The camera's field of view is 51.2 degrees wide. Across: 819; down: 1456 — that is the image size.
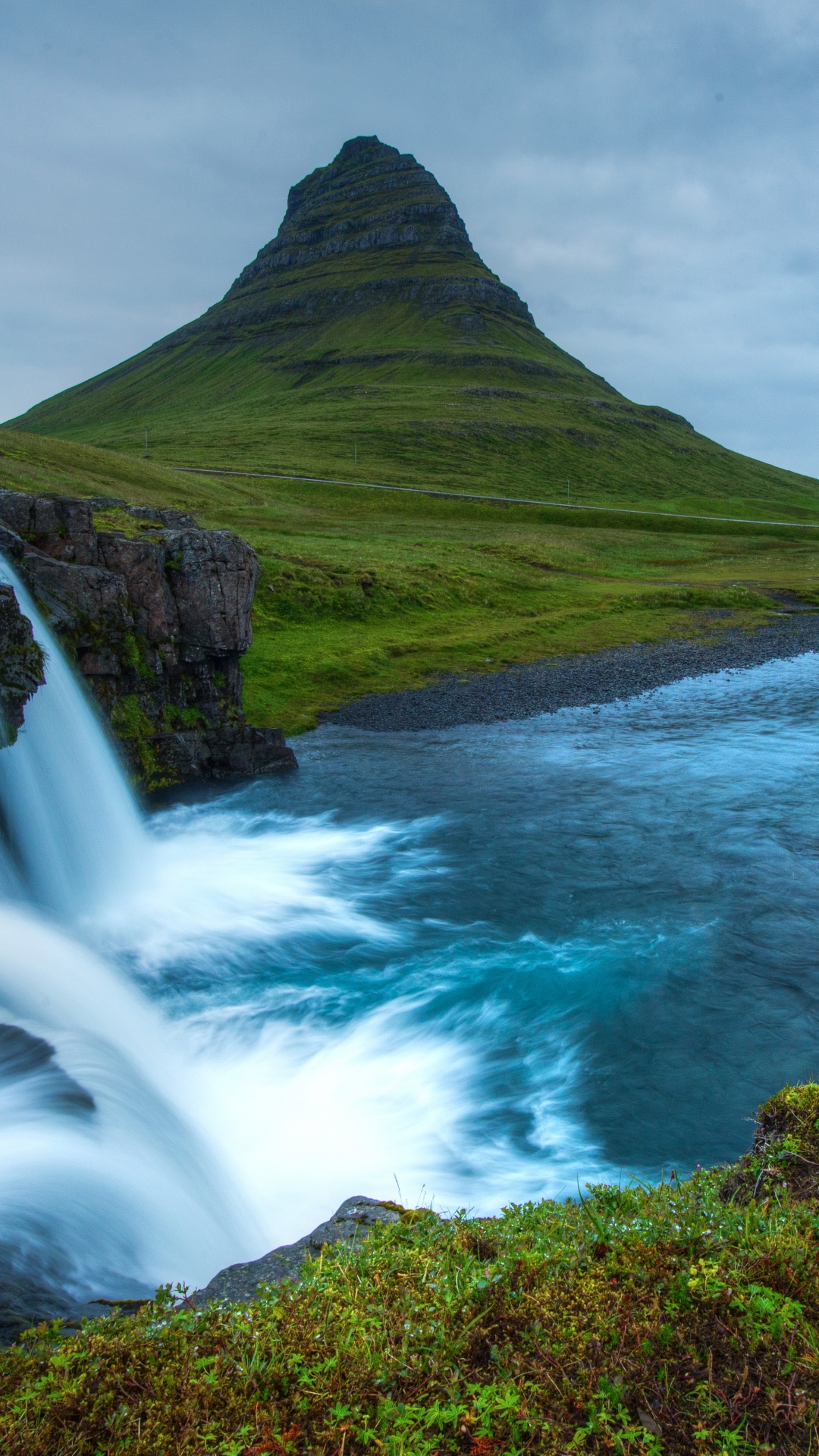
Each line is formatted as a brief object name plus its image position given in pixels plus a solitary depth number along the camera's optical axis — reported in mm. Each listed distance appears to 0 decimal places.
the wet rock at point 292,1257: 6383
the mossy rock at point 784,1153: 6219
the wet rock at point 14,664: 19328
